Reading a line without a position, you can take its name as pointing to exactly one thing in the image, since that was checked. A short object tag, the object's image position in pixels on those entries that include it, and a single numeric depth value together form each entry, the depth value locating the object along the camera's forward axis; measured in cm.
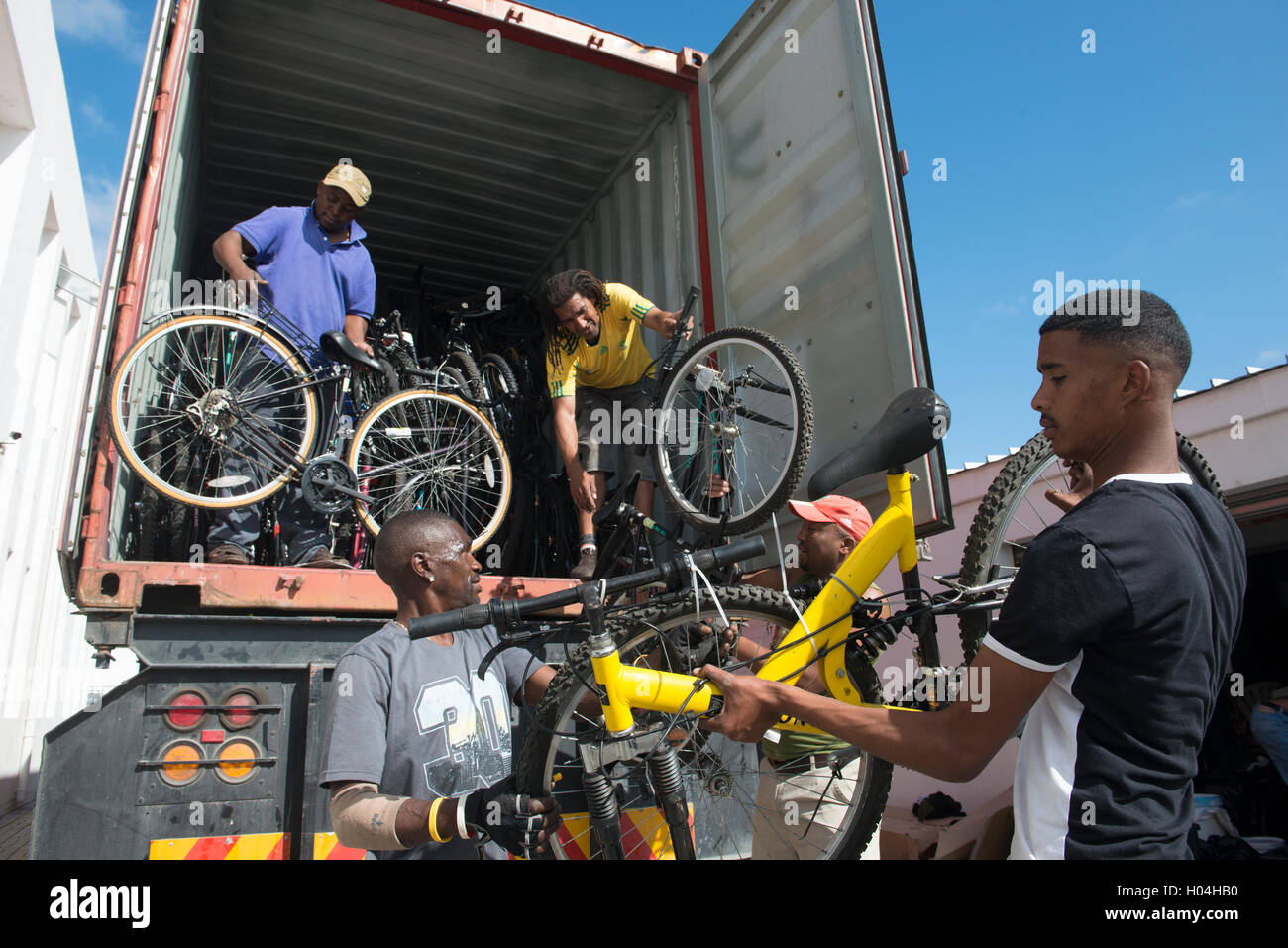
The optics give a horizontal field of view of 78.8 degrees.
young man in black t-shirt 128
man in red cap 269
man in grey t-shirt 174
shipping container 232
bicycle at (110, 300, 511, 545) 337
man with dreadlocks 422
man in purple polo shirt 368
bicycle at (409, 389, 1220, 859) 195
